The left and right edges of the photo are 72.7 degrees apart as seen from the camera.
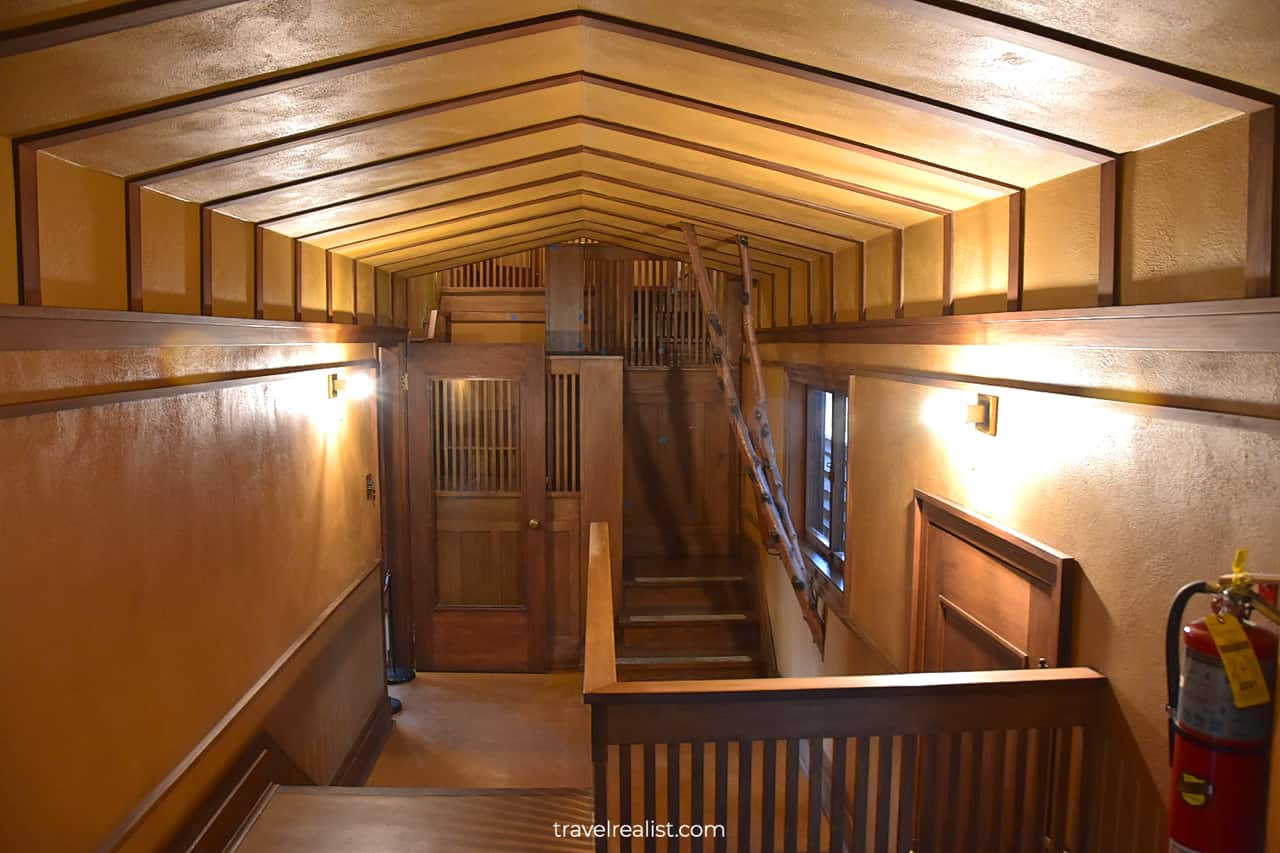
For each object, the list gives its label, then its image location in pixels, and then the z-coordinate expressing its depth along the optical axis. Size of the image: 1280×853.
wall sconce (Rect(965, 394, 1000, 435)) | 2.96
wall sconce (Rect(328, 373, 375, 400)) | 4.62
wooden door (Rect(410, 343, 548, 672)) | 6.66
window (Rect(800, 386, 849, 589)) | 5.12
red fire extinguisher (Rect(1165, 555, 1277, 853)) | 1.75
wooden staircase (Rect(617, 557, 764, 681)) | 6.40
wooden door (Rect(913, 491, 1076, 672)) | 2.58
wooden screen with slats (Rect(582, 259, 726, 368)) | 7.50
